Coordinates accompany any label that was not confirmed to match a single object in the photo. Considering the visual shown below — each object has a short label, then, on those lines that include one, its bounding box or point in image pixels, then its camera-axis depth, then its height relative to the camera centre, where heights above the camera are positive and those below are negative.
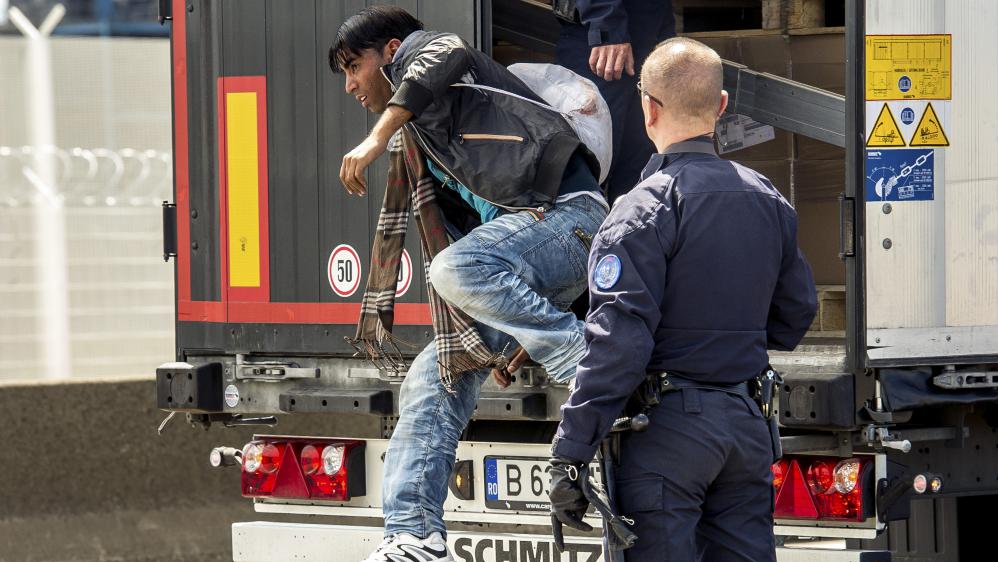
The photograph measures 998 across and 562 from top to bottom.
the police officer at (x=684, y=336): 6.49 -0.31
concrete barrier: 17.27 -1.60
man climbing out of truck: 7.88 -0.08
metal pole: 19.16 -0.08
